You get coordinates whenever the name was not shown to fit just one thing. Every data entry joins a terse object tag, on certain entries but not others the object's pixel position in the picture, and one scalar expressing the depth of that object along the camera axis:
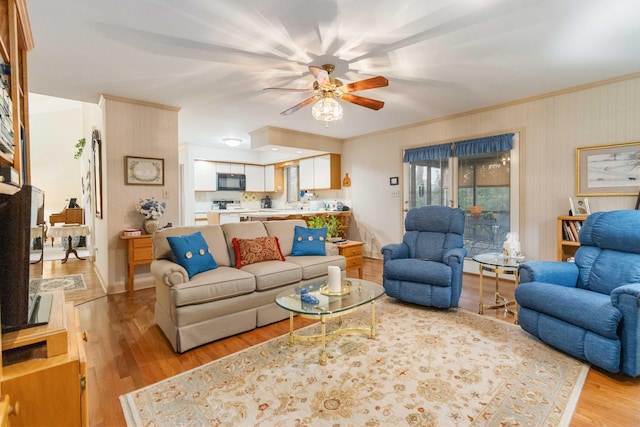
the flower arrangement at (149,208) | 4.06
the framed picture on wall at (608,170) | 3.43
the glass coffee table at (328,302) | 2.24
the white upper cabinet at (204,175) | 7.21
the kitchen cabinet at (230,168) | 7.50
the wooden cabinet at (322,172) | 6.63
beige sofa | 2.47
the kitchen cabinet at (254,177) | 8.02
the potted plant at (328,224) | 4.66
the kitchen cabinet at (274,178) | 8.06
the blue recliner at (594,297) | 2.01
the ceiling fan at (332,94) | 2.72
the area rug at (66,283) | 4.26
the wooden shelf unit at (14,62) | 1.17
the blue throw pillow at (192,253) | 2.78
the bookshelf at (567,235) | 3.67
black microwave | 7.45
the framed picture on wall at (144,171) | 4.09
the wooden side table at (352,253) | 4.21
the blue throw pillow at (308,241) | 3.75
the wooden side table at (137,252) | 3.91
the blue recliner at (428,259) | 3.20
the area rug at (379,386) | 1.71
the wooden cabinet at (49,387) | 1.04
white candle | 2.61
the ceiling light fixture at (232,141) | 6.36
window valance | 4.39
